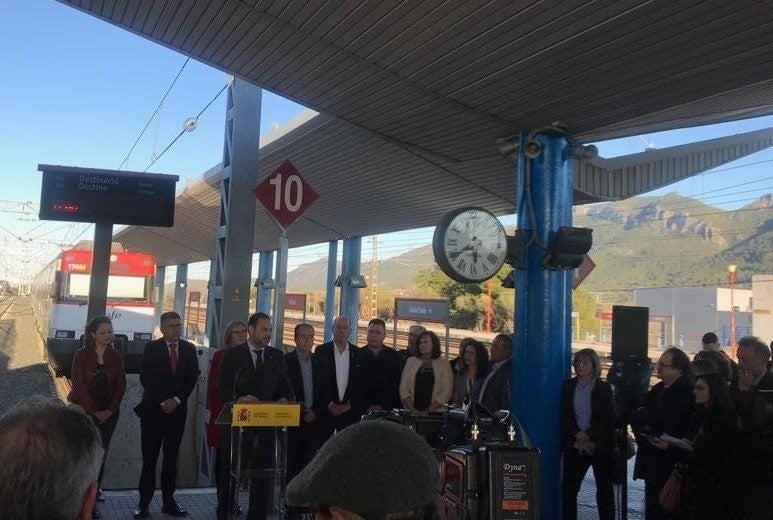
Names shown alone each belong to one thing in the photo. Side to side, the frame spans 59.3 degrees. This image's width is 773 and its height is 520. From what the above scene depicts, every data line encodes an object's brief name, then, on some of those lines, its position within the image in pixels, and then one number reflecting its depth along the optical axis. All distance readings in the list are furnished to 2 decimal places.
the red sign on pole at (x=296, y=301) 15.40
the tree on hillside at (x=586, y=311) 53.21
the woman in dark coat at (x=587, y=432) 5.55
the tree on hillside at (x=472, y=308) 46.08
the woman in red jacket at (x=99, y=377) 5.59
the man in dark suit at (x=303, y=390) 6.24
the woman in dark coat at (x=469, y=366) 6.74
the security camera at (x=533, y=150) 6.23
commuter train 16.91
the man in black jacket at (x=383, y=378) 6.78
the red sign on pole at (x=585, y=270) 9.62
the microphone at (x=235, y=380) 5.45
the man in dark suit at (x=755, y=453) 4.26
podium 4.62
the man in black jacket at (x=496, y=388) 6.27
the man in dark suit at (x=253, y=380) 5.17
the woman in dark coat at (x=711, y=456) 4.39
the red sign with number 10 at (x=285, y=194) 5.60
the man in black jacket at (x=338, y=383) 6.28
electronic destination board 8.16
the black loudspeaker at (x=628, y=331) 6.93
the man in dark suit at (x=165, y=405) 5.83
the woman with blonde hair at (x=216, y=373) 6.01
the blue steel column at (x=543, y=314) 6.07
